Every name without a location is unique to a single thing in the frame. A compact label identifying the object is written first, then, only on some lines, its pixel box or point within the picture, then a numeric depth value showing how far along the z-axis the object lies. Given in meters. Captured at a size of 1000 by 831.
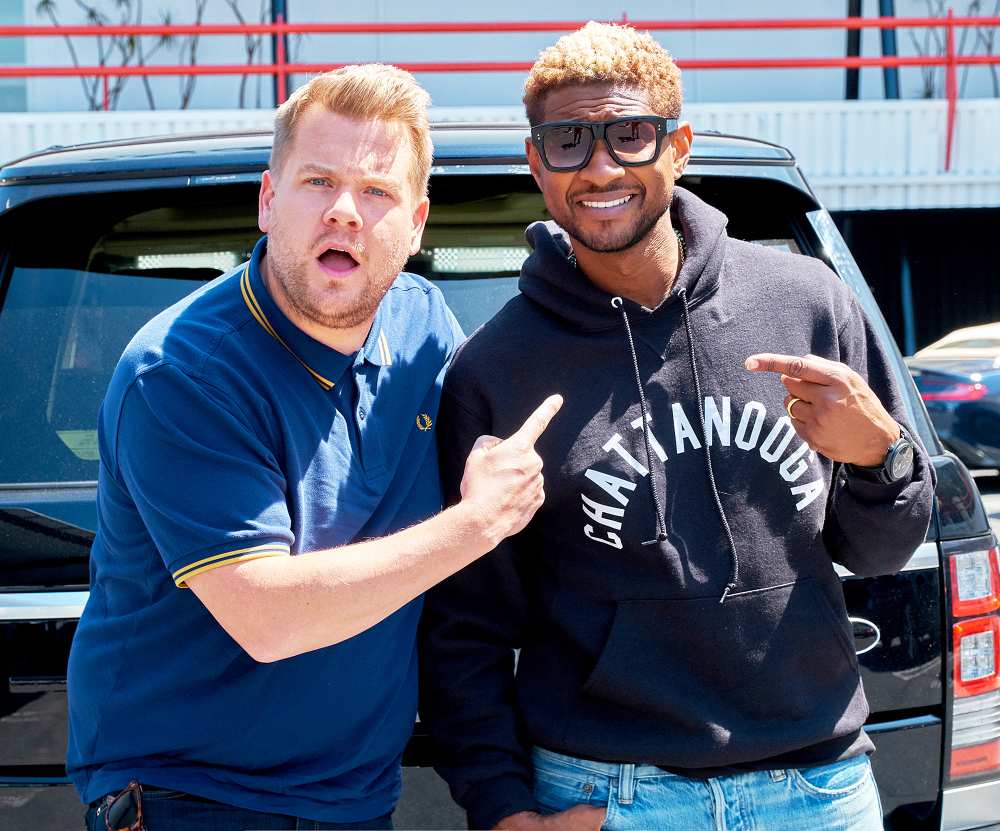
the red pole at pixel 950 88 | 11.22
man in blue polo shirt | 1.56
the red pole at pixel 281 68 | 10.40
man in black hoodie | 1.78
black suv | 2.01
